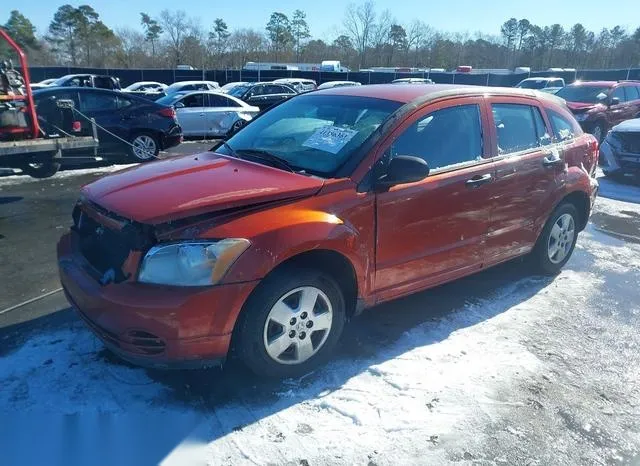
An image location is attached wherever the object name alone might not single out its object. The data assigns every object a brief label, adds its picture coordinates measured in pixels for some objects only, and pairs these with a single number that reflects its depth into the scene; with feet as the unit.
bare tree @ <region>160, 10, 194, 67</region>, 265.03
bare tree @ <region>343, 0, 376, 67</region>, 287.89
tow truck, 22.85
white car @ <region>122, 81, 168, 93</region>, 94.07
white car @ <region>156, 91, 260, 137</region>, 48.14
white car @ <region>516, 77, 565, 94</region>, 80.18
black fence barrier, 132.57
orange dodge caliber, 8.74
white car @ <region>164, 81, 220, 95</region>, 62.62
